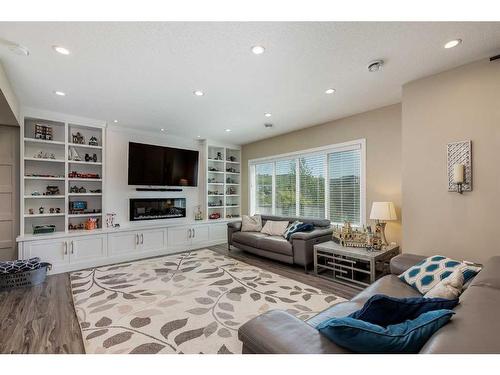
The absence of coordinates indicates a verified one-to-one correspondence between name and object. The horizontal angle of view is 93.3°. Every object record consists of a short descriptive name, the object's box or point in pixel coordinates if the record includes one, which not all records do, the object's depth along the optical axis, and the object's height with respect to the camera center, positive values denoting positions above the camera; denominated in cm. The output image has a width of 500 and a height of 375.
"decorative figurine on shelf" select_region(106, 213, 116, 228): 459 -62
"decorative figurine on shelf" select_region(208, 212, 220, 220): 612 -72
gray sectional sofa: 89 -62
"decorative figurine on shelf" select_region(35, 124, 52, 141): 396 +97
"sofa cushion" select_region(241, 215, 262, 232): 521 -79
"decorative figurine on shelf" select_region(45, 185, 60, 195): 414 -3
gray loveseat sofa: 381 -98
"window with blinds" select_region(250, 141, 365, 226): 423 +8
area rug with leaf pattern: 203 -132
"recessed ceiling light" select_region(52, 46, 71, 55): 213 +128
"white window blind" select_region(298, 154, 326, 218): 475 +7
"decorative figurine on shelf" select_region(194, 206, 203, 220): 585 -63
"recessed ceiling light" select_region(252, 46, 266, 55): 213 +127
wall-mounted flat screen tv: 477 +50
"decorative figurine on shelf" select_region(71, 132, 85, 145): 437 +94
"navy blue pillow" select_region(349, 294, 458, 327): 123 -64
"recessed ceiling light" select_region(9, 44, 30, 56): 209 +126
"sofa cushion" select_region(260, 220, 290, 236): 472 -80
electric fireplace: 499 -45
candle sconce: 243 +23
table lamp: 328 -33
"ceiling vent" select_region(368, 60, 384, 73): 239 +127
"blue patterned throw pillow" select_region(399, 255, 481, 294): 196 -73
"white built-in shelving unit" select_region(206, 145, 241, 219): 620 +20
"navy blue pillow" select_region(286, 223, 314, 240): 423 -72
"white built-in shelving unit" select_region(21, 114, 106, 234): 396 +32
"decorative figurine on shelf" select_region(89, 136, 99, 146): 456 +92
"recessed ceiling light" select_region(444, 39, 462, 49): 208 +130
